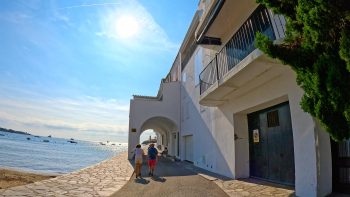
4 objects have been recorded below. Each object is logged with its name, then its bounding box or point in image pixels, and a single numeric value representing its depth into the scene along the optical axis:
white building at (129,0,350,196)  6.73
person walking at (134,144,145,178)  12.87
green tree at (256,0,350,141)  3.70
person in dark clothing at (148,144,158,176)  13.74
